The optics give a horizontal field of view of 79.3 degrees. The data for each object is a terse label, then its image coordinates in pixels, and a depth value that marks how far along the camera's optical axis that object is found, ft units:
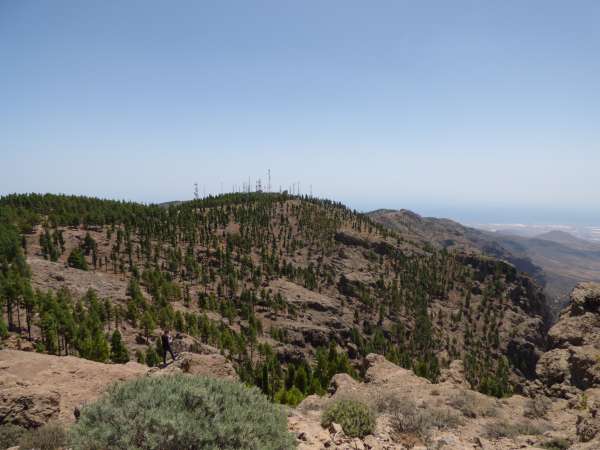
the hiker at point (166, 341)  68.13
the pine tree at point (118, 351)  119.14
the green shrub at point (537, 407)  61.94
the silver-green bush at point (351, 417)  43.18
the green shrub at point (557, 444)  41.81
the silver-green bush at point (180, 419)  26.84
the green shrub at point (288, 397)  101.22
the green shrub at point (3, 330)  106.77
